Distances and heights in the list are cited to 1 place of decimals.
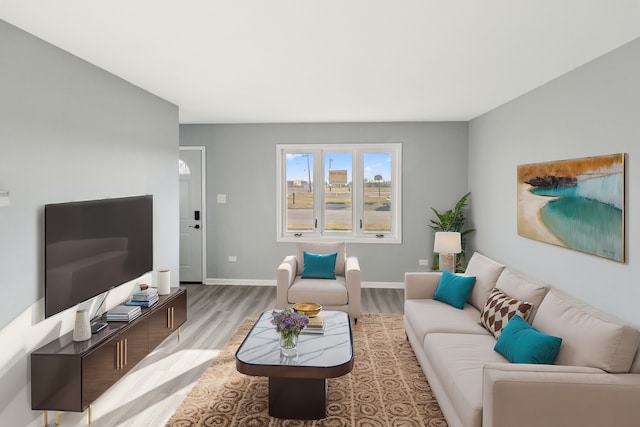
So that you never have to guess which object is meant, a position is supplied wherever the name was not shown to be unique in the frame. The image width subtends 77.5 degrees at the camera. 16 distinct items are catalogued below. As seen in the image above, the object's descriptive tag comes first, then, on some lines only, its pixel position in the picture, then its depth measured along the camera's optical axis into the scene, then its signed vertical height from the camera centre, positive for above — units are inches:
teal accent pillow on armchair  191.8 -25.6
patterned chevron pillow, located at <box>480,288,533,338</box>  114.8 -29.0
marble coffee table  102.3 -40.3
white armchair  175.0 -34.8
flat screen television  105.7 -10.6
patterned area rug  105.7 -54.2
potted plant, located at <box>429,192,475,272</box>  227.0 -6.1
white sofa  78.5 -35.4
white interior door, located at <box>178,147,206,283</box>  247.6 +1.0
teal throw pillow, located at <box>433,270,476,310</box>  148.2 -28.8
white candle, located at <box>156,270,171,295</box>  155.6 -27.0
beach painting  110.6 +3.3
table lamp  186.1 -13.8
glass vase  108.7 -36.3
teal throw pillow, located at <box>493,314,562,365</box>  93.8 -31.9
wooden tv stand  99.2 -40.6
